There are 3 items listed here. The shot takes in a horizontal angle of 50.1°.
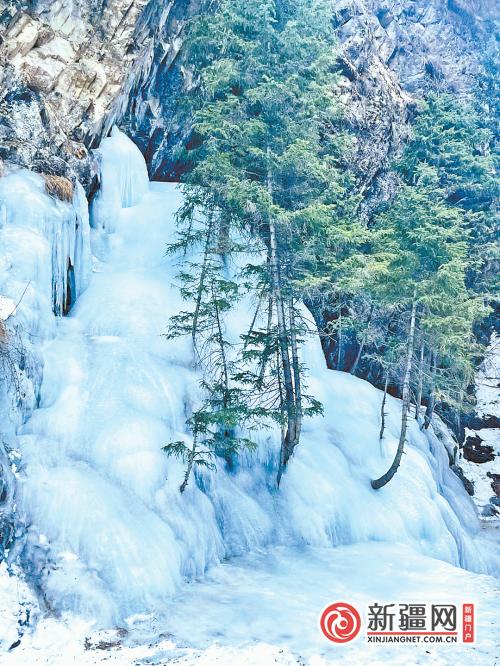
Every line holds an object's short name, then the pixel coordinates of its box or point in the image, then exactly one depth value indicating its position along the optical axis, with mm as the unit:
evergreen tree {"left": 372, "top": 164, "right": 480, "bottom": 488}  13773
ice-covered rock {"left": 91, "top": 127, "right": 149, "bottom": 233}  15547
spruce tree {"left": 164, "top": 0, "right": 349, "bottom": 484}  11492
